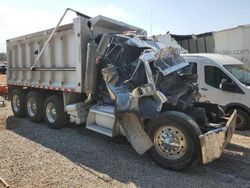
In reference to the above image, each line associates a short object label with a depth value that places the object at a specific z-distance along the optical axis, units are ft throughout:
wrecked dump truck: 11.34
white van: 16.94
